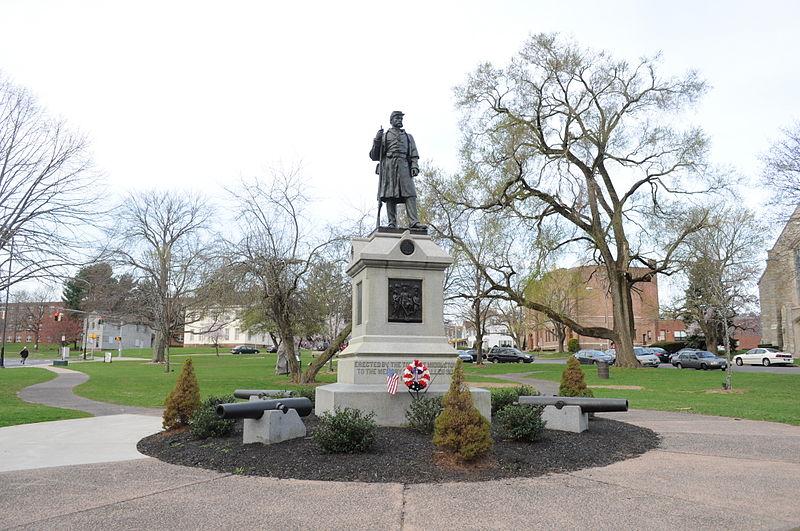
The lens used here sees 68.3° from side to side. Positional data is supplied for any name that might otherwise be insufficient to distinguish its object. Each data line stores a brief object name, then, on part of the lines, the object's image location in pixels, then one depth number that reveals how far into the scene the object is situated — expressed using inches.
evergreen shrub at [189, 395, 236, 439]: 342.3
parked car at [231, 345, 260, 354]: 3297.7
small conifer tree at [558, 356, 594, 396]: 432.0
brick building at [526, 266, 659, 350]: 2910.7
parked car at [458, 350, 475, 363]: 2338.5
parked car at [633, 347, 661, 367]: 1819.6
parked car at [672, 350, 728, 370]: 1630.2
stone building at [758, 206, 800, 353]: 1085.8
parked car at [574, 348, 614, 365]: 2026.3
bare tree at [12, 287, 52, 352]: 2959.6
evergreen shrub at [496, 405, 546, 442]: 315.6
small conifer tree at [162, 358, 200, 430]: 381.7
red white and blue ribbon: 362.9
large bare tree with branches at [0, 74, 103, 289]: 825.5
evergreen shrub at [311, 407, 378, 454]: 288.0
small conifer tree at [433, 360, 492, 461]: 270.5
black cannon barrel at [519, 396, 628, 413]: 365.7
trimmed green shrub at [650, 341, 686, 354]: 2628.0
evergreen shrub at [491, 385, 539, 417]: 423.5
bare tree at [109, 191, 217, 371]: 1574.8
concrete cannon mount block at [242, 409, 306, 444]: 315.6
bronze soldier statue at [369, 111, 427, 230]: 459.8
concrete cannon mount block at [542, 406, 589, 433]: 359.9
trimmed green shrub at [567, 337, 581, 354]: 2765.7
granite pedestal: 389.7
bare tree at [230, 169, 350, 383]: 973.2
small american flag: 364.2
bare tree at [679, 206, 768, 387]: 1328.7
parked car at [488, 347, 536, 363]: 2217.0
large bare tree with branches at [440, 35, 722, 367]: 1251.2
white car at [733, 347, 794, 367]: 1743.4
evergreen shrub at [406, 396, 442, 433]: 331.0
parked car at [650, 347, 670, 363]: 2122.3
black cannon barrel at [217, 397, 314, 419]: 308.7
